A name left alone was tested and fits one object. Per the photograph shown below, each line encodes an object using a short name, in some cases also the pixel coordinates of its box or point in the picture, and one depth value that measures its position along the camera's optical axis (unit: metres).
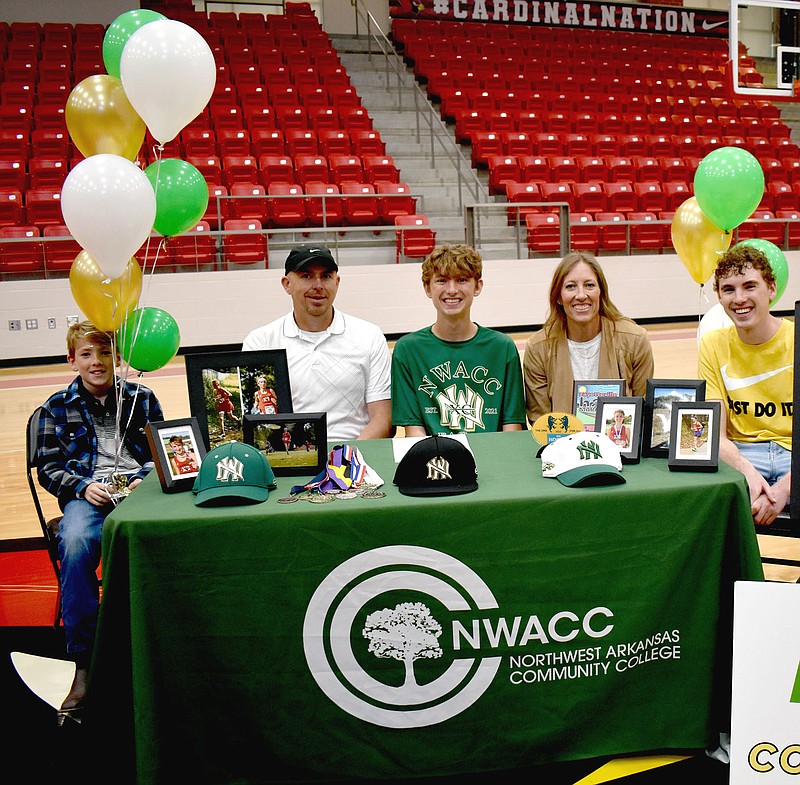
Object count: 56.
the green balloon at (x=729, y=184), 4.18
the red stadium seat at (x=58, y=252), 8.49
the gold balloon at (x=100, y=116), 2.97
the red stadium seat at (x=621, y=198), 10.66
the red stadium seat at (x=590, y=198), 10.47
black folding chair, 2.53
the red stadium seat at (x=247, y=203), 9.16
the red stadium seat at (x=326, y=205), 9.38
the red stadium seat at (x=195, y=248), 8.84
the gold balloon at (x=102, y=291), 2.99
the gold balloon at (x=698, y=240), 4.62
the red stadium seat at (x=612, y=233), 10.41
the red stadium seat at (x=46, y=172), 8.94
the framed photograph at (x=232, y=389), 2.27
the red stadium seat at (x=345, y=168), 9.90
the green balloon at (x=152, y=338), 3.29
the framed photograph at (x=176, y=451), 2.00
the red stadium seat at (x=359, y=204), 9.54
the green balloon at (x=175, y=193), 3.40
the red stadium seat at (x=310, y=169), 9.74
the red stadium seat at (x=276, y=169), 9.58
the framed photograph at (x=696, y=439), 2.01
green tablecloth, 1.81
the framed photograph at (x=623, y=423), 2.10
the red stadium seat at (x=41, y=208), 8.59
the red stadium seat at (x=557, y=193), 10.39
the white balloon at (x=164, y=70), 2.75
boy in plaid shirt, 2.42
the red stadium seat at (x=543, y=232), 10.12
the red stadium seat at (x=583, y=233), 10.05
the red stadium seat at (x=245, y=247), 9.03
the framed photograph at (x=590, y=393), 2.29
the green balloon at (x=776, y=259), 4.20
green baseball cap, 1.87
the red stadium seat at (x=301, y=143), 10.13
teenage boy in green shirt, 2.75
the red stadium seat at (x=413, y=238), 9.59
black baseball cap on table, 1.91
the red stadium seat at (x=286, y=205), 9.22
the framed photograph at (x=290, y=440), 2.12
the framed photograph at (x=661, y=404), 2.15
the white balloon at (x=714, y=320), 4.22
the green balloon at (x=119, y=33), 3.20
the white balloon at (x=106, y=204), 2.53
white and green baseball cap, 1.91
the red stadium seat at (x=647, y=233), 10.55
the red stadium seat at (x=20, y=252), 8.25
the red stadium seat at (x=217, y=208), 8.79
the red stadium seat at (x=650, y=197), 10.80
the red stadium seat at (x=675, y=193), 10.98
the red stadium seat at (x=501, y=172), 10.76
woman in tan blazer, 2.67
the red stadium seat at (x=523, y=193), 10.32
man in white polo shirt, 2.91
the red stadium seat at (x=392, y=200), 9.77
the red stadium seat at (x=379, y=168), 10.15
